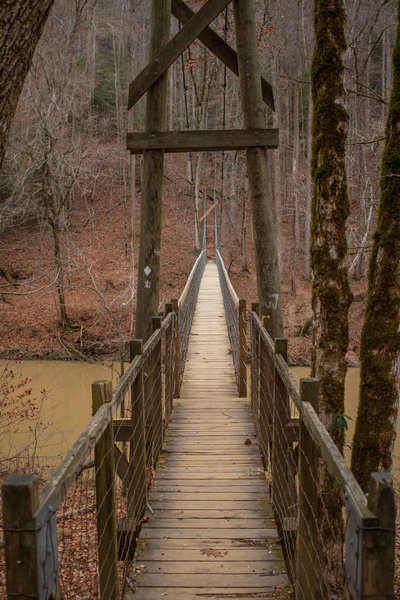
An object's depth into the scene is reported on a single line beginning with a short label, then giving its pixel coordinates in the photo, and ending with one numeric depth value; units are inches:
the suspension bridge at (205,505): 47.8
